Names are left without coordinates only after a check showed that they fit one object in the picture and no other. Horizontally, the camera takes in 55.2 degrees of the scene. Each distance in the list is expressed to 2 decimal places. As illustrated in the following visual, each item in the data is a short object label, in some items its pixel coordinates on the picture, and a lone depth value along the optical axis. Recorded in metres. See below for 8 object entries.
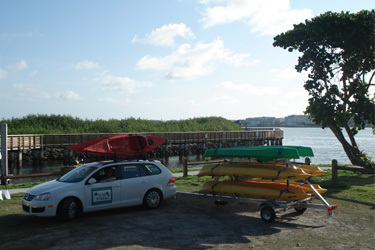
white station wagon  9.61
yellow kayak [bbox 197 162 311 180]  9.72
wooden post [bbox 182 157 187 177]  18.94
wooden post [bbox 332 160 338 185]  15.34
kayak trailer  9.58
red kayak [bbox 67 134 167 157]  11.44
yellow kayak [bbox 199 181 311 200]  9.69
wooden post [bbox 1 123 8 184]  17.90
